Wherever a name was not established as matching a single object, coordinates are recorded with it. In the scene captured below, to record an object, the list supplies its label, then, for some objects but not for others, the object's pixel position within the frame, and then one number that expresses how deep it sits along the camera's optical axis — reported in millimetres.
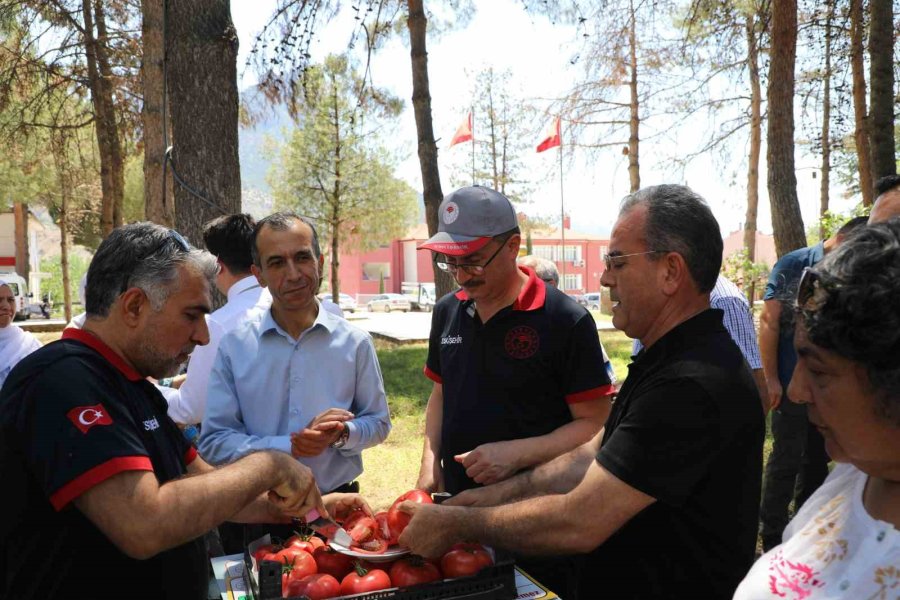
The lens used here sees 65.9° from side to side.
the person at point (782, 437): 4539
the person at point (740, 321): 4070
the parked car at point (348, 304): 42969
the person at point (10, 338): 4812
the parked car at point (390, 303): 44406
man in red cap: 2799
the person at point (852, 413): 1165
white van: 27250
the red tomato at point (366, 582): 1875
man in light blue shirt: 2994
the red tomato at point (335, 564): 2059
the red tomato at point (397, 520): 2146
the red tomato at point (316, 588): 1864
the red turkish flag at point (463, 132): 24047
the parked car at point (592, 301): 42806
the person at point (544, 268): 5352
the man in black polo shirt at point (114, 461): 1656
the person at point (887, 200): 3594
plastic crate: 1804
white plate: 1999
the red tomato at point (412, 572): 1935
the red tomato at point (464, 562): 1962
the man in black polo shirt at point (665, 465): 1748
